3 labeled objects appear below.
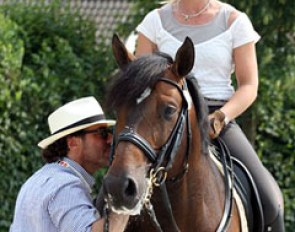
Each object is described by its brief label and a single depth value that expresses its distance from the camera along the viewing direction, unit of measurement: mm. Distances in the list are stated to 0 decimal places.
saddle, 7025
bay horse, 5606
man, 6133
